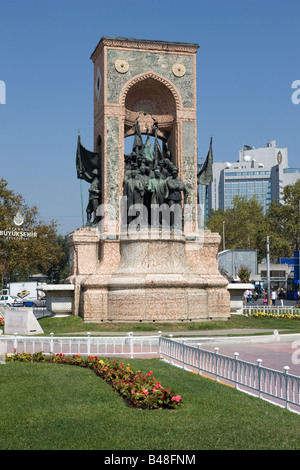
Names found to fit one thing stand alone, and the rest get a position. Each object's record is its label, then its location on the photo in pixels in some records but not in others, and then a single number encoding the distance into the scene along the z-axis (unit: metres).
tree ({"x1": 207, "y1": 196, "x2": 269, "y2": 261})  68.38
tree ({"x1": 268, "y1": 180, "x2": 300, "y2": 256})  62.16
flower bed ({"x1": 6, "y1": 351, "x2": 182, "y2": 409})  8.96
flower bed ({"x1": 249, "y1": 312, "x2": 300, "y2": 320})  26.61
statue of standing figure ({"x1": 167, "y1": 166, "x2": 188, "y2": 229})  24.78
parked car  46.50
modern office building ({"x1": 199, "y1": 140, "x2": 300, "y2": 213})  162.62
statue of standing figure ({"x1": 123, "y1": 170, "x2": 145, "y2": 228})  24.38
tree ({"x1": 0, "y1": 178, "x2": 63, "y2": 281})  42.12
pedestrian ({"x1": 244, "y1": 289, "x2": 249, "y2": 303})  47.59
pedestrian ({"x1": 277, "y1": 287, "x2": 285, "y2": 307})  58.99
